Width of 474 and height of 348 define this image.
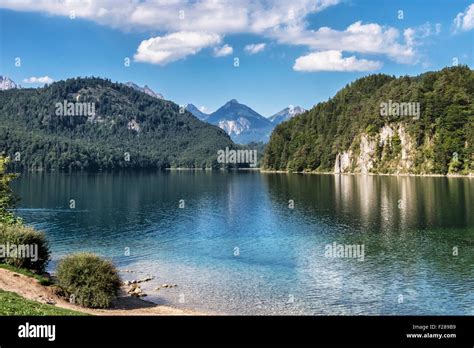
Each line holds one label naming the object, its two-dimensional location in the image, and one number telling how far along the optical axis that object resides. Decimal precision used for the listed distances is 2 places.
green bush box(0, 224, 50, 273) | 41.44
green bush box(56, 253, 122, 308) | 35.78
